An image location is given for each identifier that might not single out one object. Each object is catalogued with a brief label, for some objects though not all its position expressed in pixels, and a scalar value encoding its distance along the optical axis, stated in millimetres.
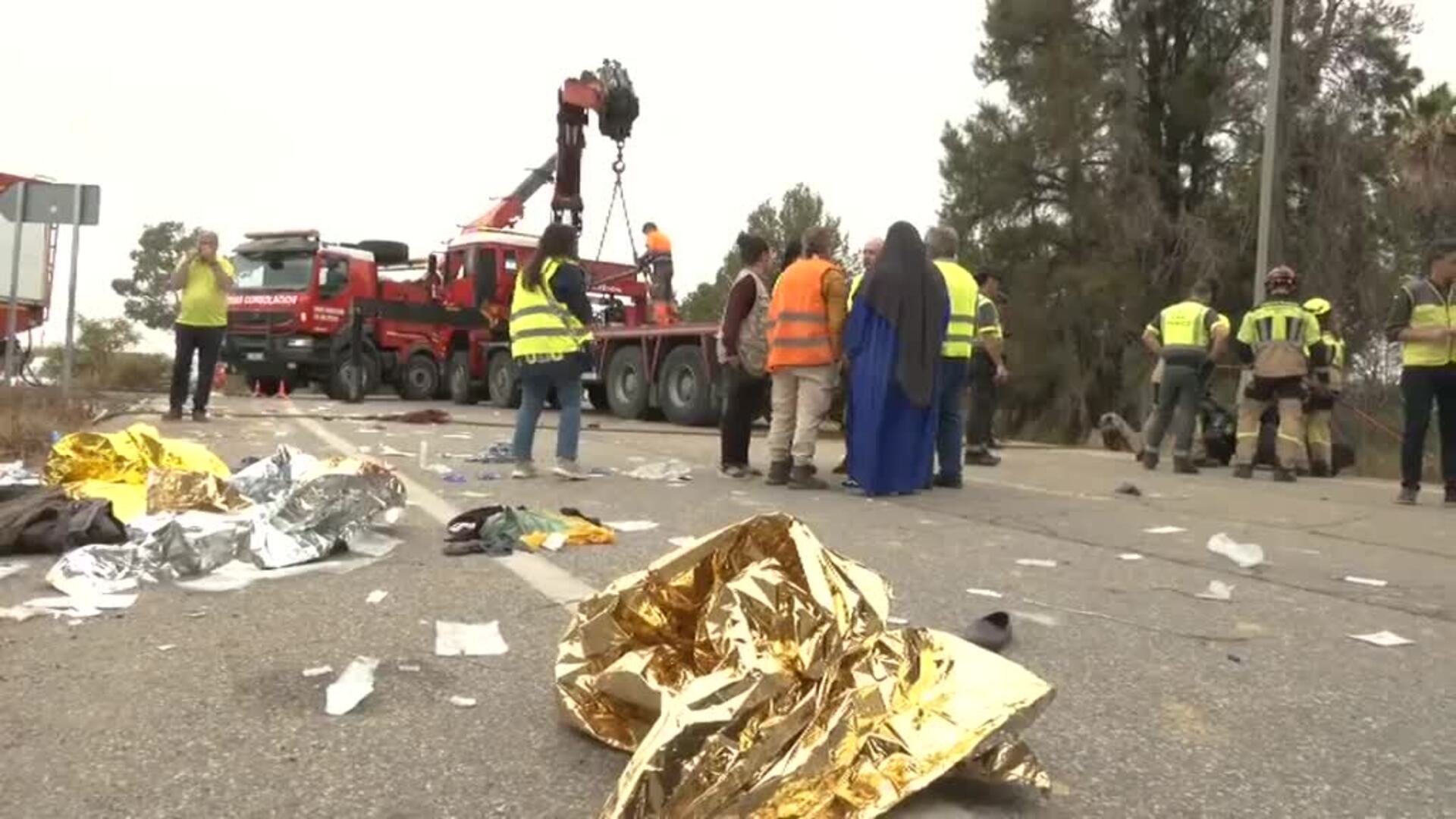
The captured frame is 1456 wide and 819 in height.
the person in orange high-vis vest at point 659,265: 17641
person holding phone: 11344
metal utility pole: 14961
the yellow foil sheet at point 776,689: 2123
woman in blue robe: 7230
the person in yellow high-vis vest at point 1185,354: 9820
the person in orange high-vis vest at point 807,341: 7496
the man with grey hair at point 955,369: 8047
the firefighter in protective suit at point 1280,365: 9828
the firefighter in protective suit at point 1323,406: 10348
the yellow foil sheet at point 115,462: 5828
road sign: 13016
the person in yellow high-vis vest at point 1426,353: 7770
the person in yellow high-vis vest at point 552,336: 7816
